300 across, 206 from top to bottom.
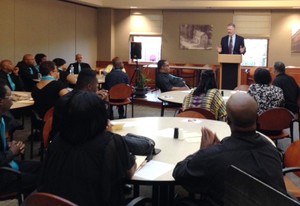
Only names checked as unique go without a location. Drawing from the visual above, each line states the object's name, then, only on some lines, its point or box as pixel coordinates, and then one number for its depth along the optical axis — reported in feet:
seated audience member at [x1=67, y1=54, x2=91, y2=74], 32.78
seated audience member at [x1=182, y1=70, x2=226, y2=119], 14.38
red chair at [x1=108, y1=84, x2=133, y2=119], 22.57
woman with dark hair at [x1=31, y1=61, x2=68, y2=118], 16.07
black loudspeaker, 38.22
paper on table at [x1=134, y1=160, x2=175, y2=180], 7.19
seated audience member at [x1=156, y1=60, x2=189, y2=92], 23.65
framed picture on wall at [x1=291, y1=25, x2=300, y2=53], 38.34
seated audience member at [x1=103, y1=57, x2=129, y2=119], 24.59
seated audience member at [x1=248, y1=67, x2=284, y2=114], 15.99
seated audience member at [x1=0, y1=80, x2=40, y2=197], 8.73
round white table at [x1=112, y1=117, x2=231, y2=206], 7.21
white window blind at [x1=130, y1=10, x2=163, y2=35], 42.86
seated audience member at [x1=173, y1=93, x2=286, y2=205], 6.20
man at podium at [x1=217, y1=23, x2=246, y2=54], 25.62
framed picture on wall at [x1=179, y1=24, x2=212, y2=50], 41.14
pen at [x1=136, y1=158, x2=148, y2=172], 7.49
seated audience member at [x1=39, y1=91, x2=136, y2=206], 6.23
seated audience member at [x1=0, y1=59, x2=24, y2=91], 21.99
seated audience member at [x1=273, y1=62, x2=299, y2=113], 19.33
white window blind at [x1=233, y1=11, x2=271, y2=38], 39.19
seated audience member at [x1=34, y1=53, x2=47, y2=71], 29.15
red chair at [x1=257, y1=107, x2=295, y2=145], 14.37
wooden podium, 23.16
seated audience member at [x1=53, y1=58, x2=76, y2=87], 23.68
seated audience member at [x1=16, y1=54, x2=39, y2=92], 25.45
